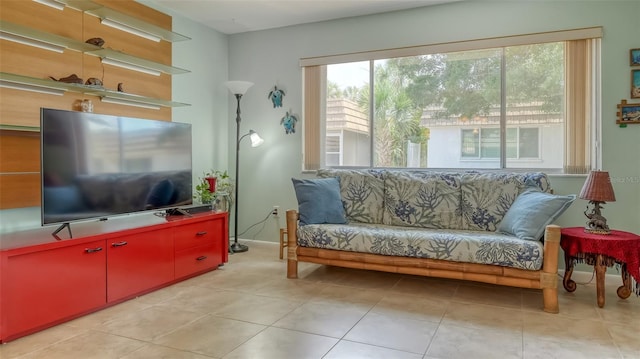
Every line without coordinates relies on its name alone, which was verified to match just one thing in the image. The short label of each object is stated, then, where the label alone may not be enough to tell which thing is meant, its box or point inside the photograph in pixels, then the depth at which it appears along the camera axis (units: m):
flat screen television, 2.54
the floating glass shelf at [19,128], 2.63
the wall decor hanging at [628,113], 3.30
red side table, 2.66
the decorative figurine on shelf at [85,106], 3.19
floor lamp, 4.34
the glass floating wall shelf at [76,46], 2.70
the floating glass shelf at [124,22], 3.12
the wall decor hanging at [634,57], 3.30
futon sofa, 2.76
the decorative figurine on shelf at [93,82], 3.17
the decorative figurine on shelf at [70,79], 2.99
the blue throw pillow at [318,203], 3.54
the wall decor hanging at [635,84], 3.29
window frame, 3.42
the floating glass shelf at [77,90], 2.71
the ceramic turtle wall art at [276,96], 4.63
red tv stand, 2.26
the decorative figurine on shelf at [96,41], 3.17
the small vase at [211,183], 4.11
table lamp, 2.86
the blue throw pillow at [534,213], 2.83
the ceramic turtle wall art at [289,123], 4.57
